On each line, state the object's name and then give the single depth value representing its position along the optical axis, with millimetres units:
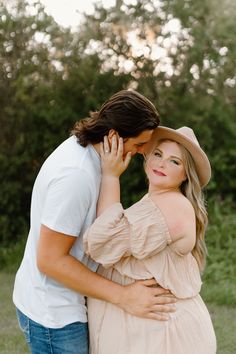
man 2988
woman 3062
